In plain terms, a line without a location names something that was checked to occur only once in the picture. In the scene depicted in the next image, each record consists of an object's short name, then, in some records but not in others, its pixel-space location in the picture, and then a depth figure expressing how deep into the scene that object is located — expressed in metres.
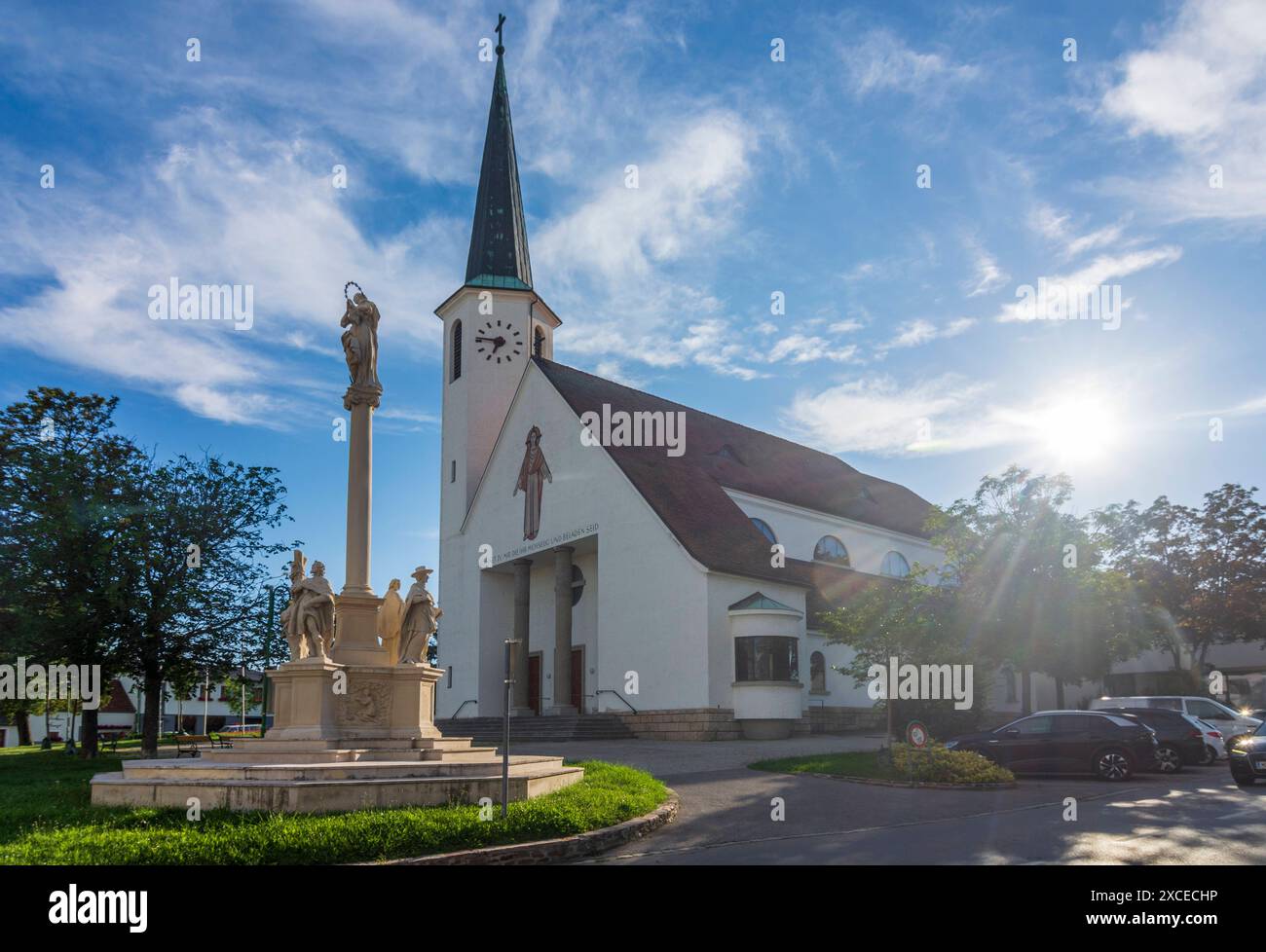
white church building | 31.69
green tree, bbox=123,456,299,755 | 26.25
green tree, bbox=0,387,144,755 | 24.61
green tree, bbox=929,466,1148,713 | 24.27
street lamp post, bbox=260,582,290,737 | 28.61
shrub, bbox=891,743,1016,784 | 17.09
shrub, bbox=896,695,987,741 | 25.36
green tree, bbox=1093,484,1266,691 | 42.50
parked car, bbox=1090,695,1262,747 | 25.30
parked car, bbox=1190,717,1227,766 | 23.19
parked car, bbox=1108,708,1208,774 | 20.80
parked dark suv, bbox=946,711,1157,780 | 18.70
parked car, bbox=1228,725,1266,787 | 16.94
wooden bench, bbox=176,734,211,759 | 28.85
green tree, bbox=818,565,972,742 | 23.91
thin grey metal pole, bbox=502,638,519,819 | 10.77
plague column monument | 11.71
